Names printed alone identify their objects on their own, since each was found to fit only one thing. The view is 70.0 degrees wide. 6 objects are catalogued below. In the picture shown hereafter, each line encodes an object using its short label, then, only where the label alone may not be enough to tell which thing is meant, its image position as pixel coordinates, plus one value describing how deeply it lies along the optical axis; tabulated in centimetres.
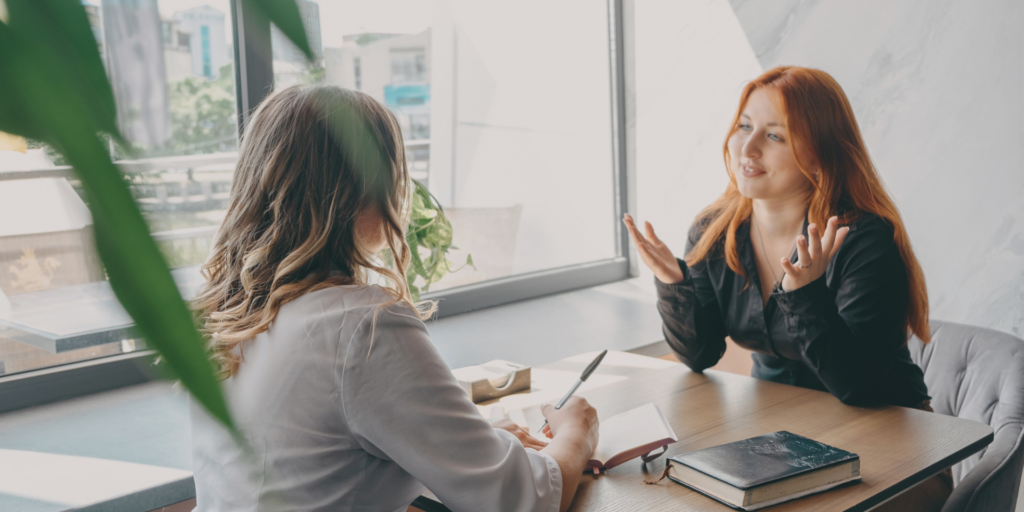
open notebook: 118
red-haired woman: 150
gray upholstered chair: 129
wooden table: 109
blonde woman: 94
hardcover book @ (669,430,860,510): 103
